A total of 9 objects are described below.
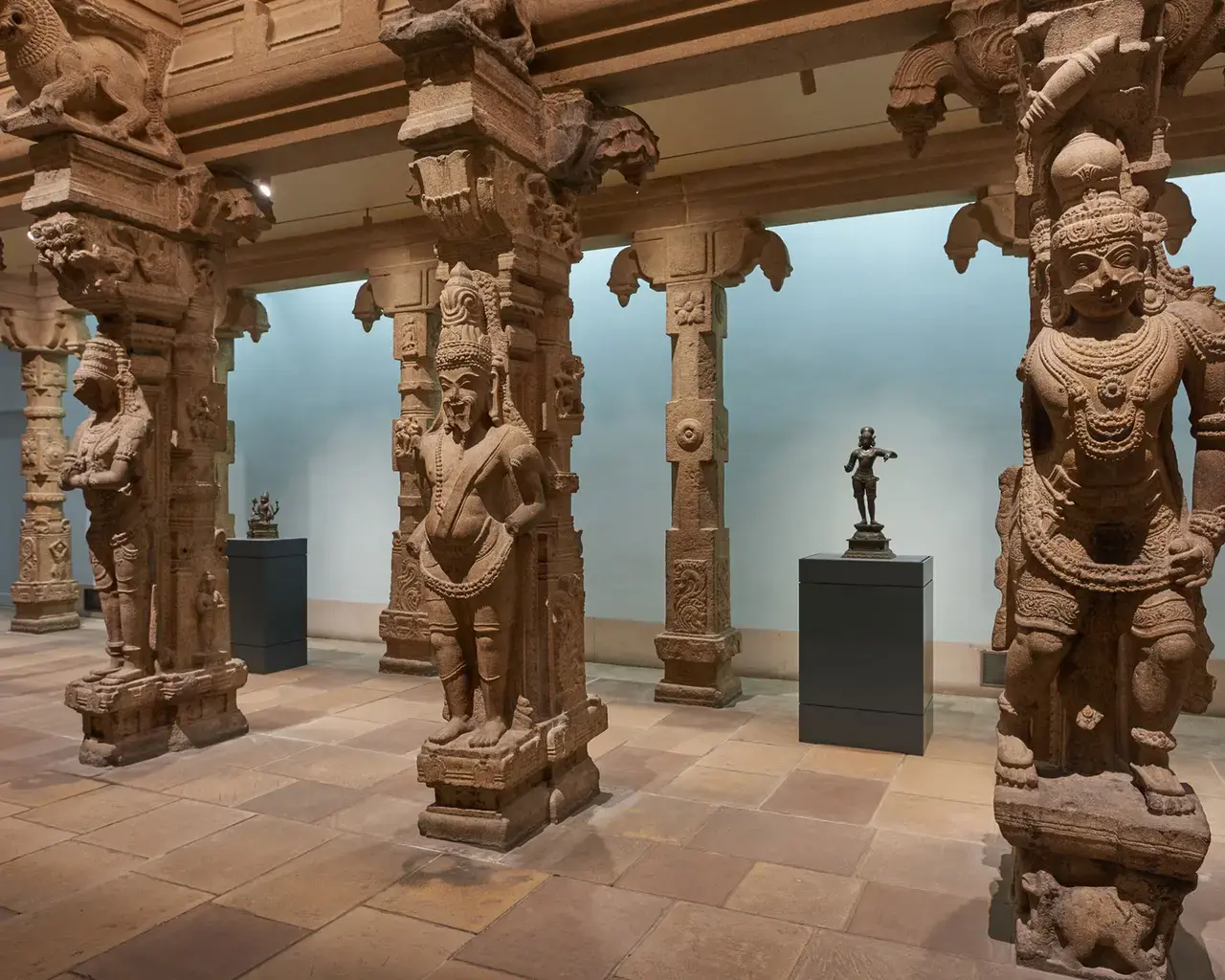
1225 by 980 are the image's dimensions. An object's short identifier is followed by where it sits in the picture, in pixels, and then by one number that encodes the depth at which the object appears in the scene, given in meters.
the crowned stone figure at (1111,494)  2.65
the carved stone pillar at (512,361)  3.80
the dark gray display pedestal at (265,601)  7.77
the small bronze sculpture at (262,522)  8.16
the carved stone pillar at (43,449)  10.05
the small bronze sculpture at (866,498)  5.61
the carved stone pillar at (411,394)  7.74
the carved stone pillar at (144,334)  4.89
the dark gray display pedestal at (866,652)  5.28
